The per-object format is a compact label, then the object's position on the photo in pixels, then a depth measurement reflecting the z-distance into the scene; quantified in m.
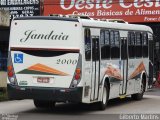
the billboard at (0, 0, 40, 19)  44.88
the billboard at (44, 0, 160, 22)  43.25
